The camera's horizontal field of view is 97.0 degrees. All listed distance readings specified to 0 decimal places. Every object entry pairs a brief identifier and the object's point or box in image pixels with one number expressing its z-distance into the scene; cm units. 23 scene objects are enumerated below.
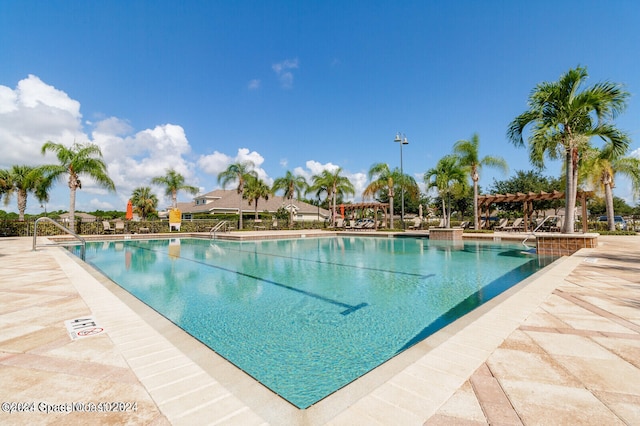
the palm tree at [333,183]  3238
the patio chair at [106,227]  2231
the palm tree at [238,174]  2912
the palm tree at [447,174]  2158
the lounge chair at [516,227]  2312
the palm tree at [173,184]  3069
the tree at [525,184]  3925
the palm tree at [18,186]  2350
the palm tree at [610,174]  1903
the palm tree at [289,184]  3284
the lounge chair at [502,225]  2378
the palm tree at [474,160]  2014
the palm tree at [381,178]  2723
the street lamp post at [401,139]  2278
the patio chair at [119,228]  2256
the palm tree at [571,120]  1027
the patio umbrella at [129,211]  2398
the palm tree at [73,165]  1920
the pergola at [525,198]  1806
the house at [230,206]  4091
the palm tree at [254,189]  3006
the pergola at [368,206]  2953
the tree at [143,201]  4138
